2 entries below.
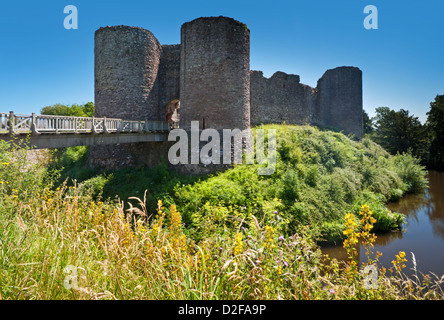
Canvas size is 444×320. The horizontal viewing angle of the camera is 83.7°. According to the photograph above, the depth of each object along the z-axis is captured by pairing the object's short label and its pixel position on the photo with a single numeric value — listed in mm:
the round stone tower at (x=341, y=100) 27031
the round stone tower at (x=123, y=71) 15641
